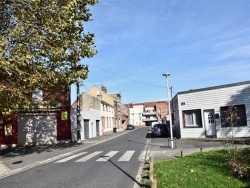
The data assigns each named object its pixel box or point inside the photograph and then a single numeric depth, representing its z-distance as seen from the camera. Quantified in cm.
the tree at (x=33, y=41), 870
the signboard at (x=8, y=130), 1951
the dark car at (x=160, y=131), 2285
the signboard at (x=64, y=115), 2073
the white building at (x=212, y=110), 1621
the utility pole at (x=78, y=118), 2060
